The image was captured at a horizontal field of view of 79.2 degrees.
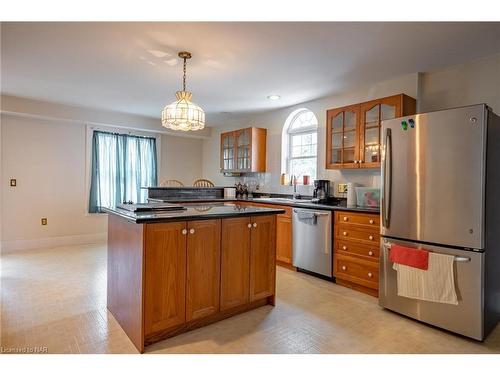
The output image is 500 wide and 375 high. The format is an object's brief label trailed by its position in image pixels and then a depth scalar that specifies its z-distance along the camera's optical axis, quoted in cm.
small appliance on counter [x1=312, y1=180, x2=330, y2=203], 420
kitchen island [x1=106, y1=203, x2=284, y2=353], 205
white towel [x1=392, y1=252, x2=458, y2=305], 230
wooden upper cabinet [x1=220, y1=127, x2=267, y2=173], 520
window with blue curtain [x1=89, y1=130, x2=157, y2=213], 549
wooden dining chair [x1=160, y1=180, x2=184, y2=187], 632
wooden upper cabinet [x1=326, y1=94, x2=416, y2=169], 332
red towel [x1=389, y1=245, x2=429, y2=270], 241
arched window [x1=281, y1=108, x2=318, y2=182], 466
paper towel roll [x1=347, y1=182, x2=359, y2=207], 362
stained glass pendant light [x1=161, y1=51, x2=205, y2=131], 279
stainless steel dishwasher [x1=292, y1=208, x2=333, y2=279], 353
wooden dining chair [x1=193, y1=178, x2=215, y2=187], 623
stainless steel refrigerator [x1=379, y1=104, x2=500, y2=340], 221
